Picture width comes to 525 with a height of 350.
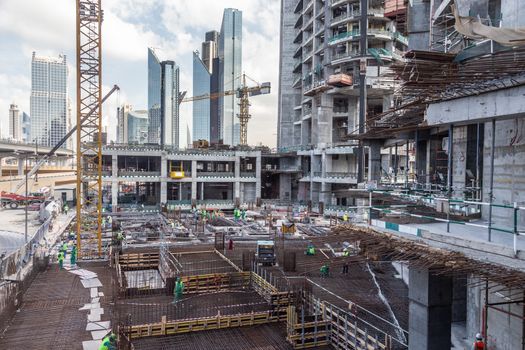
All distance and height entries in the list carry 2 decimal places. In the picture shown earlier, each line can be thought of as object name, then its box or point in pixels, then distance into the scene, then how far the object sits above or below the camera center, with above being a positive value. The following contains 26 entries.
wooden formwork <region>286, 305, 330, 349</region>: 17.59 -7.23
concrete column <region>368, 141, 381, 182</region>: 32.06 +0.14
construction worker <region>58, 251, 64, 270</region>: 30.02 -7.18
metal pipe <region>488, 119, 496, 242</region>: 12.18 +1.06
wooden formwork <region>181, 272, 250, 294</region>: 24.59 -7.13
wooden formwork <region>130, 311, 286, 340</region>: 18.28 -7.38
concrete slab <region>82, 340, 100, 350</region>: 17.06 -7.57
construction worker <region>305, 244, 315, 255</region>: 34.66 -7.14
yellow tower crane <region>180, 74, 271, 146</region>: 112.44 +18.24
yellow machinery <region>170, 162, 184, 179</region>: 66.50 -1.64
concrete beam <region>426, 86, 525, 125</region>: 11.02 +1.75
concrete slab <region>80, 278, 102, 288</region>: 25.75 -7.57
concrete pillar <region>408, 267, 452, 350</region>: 11.86 -4.13
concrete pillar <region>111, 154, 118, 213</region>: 63.12 -2.71
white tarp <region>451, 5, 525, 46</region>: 10.37 +3.54
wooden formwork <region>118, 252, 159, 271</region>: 31.26 -7.40
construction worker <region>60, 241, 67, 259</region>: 34.73 -7.22
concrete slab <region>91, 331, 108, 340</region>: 18.12 -7.58
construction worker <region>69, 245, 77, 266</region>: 30.31 -6.95
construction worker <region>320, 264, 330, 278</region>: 28.30 -7.28
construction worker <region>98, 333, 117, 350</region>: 14.97 -6.60
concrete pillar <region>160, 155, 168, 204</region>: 66.31 -2.29
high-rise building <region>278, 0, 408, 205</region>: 63.25 +13.19
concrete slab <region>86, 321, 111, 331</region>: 19.00 -7.56
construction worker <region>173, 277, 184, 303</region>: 22.83 -7.02
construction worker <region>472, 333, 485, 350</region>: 12.68 -5.43
